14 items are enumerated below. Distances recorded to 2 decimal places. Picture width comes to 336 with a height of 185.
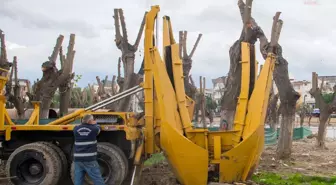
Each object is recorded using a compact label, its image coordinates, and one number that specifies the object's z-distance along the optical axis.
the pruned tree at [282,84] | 14.37
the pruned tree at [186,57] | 22.22
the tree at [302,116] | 37.16
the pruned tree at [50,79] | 16.06
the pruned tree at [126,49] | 17.56
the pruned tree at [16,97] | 18.84
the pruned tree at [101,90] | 30.08
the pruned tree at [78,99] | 40.47
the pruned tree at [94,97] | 29.66
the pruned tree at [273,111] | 26.28
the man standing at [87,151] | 8.20
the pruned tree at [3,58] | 17.27
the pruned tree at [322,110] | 19.69
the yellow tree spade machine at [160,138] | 8.73
